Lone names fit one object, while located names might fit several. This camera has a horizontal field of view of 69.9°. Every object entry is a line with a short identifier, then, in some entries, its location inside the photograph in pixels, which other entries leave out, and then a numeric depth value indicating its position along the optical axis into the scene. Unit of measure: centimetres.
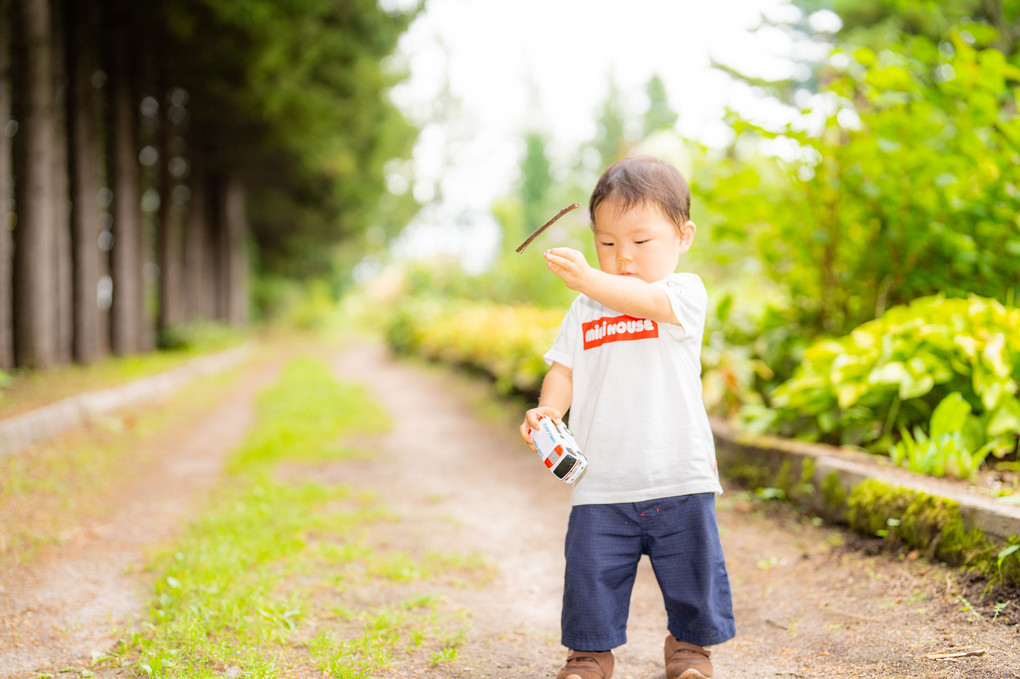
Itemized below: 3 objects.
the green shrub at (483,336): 708
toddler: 218
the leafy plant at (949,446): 312
